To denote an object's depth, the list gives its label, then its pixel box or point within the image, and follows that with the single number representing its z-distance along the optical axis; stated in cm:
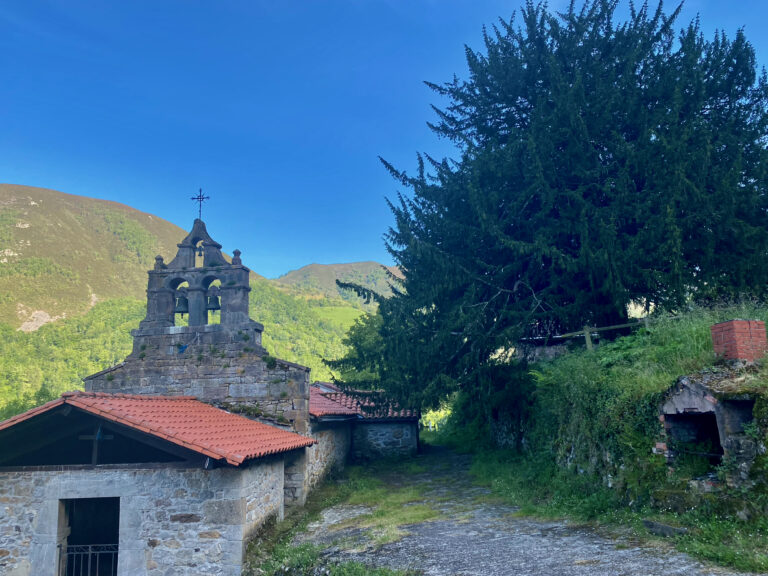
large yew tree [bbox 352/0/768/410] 1111
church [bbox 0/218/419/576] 820
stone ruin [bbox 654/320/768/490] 618
